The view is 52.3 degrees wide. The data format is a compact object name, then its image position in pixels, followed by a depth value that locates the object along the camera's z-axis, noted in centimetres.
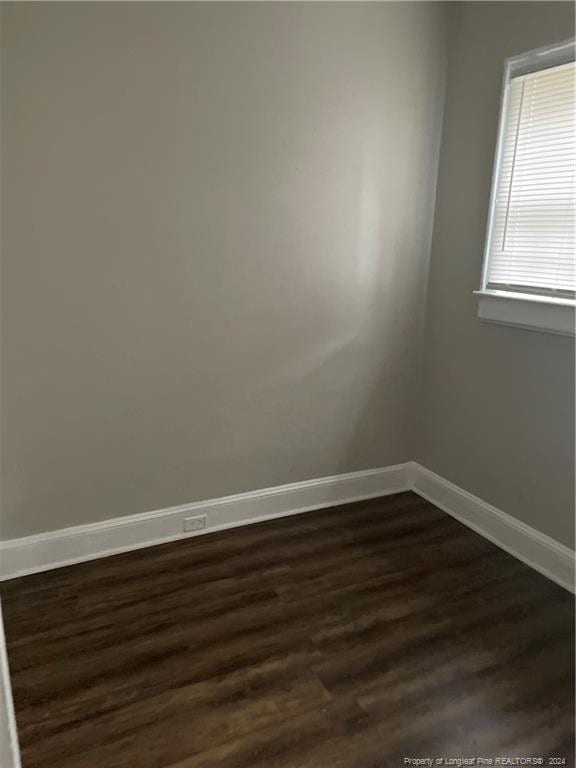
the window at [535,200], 223
